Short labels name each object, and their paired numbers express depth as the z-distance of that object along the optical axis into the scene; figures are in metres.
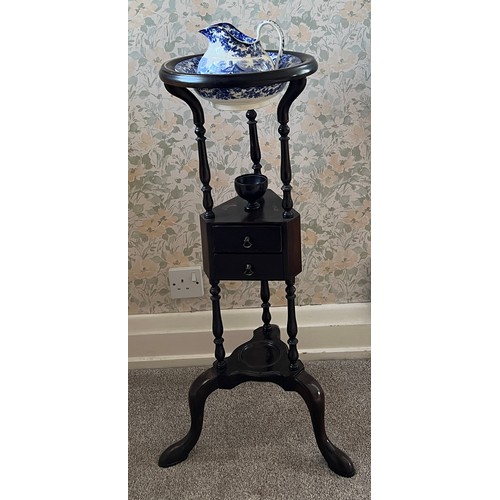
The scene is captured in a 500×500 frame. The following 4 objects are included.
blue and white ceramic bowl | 1.34
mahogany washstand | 1.40
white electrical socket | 2.07
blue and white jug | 1.34
